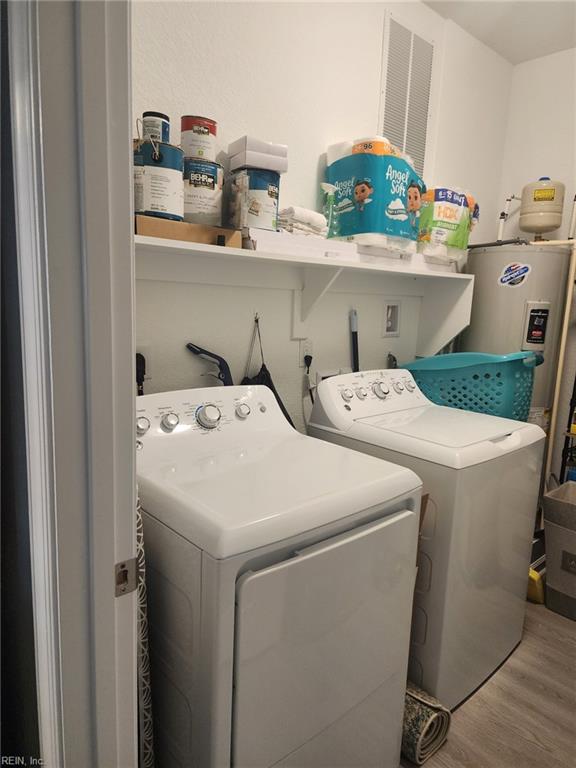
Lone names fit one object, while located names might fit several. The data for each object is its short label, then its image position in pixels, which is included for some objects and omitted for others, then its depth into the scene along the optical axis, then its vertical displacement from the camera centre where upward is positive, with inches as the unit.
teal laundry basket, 83.0 -11.5
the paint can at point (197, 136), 56.1 +19.8
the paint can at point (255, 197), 58.8 +13.6
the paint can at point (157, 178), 49.9 +13.2
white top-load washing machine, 59.2 -25.9
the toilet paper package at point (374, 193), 71.3 +18.3
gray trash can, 86.0 -42.5
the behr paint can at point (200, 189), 55.8 +13.6
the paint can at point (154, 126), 50.8 +18.8
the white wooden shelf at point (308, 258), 52.5 +6.9
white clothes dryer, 37.2 -24.5
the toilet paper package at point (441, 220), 83.8 +16.9
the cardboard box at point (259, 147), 58.4 +19.8
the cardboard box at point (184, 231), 50.3 +8.2
